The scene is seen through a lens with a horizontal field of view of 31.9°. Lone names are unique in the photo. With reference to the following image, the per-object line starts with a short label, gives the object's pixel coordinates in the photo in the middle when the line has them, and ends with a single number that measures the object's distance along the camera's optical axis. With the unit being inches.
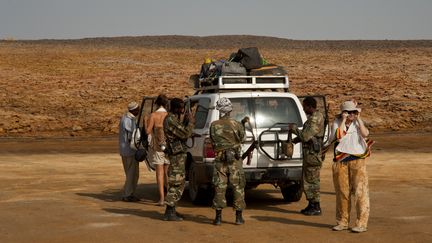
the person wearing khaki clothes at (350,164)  377.7
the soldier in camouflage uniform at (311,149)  430.6
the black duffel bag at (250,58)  530.6
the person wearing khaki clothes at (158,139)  483.5
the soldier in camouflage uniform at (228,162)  403.9
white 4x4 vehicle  455.8
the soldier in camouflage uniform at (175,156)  425.1
